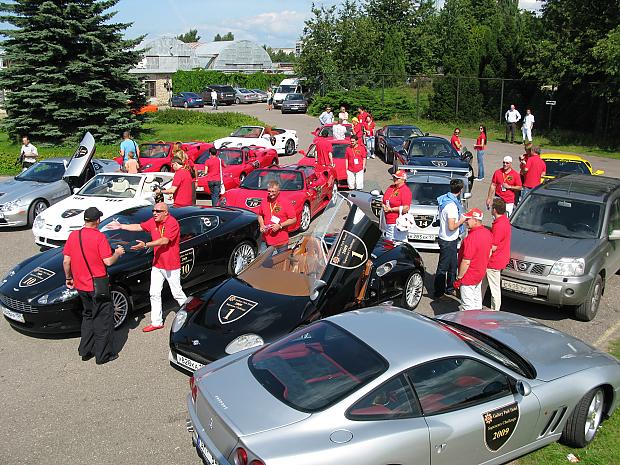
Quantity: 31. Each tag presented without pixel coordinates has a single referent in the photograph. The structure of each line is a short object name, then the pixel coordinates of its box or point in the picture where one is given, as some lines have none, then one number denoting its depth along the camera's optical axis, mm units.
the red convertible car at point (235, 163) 16700
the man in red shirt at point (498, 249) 7711
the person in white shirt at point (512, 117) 27055
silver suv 8250
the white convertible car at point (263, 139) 23031
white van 47000
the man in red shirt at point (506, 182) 11891
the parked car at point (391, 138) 22578
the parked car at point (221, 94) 51150
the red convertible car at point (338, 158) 16984
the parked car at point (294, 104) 44062
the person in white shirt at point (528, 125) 25688
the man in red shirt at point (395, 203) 10156
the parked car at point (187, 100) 49062
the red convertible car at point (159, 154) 18125
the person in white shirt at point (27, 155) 19000
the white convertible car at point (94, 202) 11445
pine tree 25094
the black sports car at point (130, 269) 7609
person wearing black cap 6914
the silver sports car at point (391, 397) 4039
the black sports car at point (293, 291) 6418
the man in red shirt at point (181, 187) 11961
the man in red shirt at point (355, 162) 14453
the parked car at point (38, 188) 13469
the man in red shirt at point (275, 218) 9070
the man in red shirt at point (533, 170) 12969
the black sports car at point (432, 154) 17097
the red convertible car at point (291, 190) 13039
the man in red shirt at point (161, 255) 7750
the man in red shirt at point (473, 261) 7398
